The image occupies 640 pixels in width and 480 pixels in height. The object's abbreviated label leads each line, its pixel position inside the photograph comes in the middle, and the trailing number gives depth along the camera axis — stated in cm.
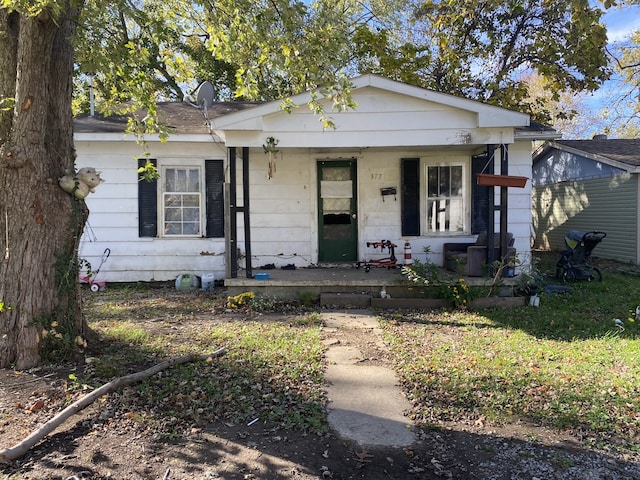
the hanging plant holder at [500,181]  706
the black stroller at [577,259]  933
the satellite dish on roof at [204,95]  804
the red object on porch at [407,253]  878
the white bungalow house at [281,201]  887
